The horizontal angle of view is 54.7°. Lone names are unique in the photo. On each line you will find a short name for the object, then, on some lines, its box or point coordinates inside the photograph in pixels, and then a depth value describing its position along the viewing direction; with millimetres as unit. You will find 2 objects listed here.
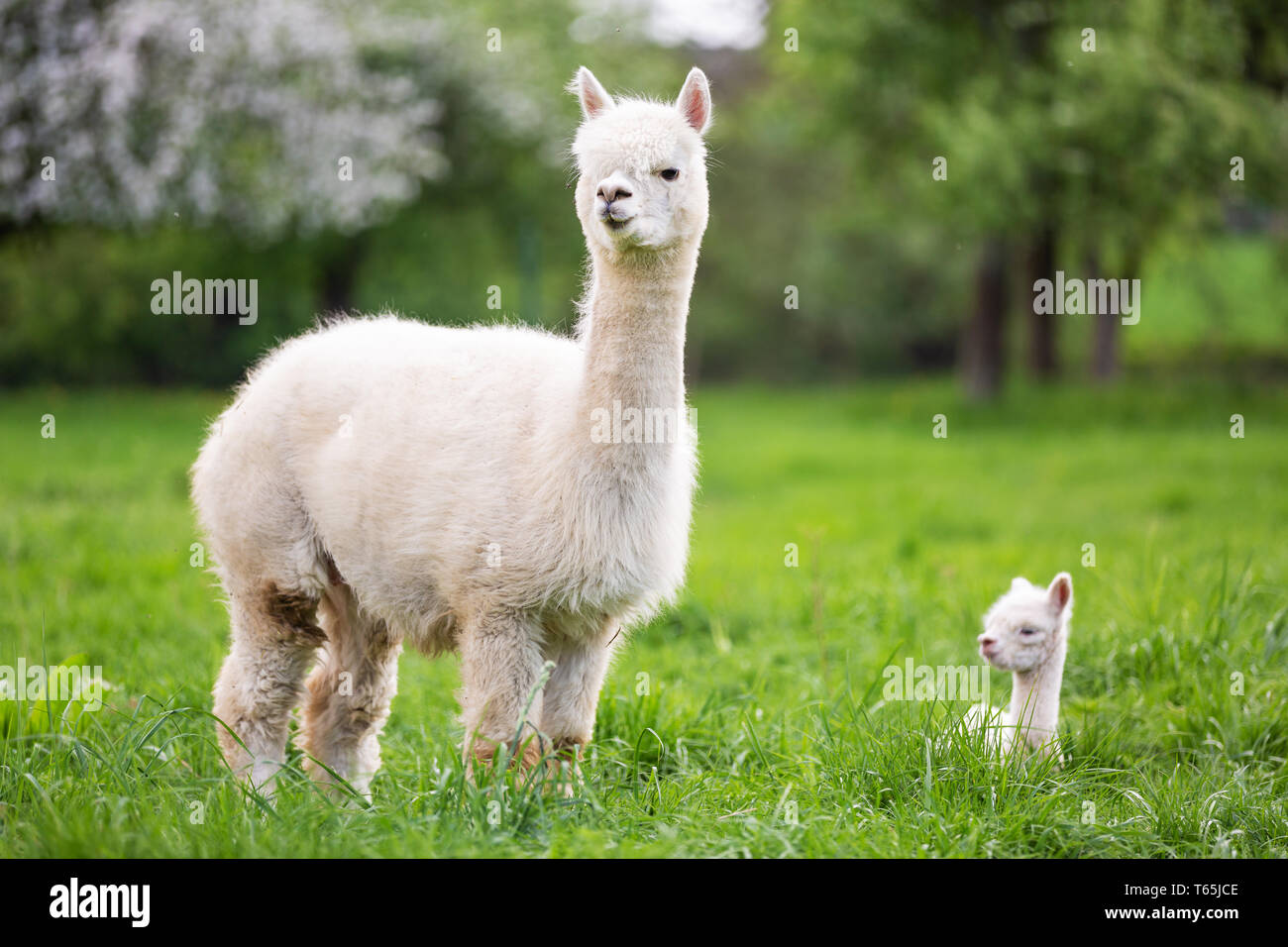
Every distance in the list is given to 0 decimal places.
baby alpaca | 4363
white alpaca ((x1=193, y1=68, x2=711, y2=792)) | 3686
